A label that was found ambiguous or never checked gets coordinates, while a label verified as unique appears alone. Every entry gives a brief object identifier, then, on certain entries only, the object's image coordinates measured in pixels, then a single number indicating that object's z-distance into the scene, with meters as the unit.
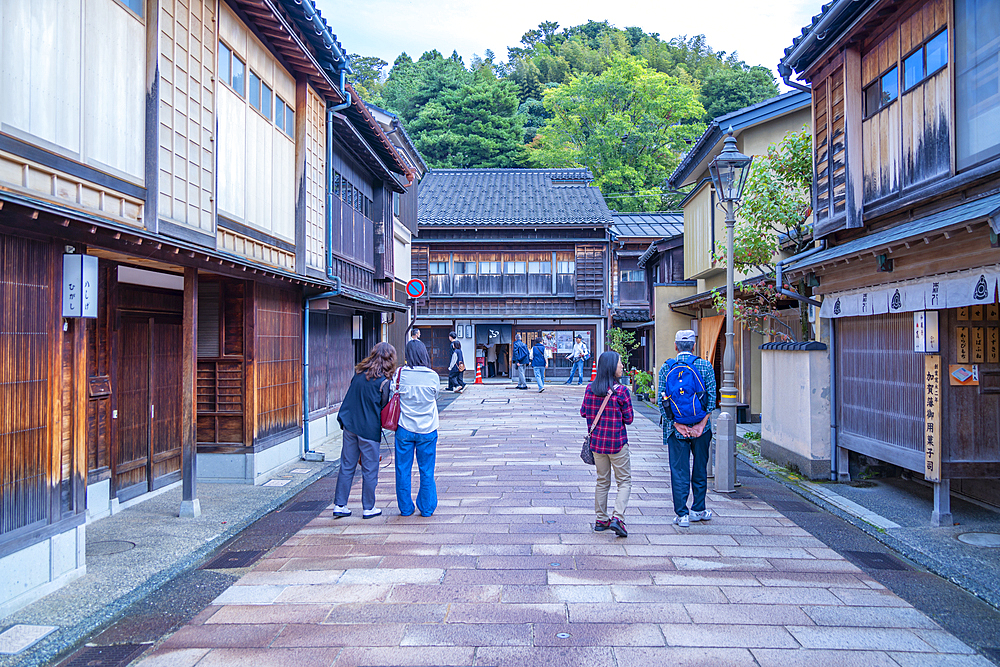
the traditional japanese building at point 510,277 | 29.78
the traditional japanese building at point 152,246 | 5.20
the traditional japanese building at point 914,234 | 6.90
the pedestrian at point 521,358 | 25.83
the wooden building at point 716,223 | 14.88
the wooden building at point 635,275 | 30.30
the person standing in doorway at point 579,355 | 26.73
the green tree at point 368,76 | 46.35
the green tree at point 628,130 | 38.25
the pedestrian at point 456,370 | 25.05
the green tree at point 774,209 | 11.59
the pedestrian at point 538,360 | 25.14
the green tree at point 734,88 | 42.94
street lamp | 8.98
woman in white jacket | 7.47
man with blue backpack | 7.06
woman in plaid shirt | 6.76
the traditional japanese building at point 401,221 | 19.95
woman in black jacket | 7.54
